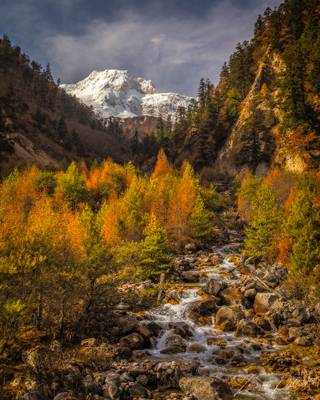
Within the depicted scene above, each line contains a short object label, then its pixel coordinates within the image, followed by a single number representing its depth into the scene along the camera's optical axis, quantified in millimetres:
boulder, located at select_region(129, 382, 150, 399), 19547
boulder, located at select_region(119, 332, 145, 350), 26828
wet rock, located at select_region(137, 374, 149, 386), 21062
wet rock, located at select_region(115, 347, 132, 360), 24547
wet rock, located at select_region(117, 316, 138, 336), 28459
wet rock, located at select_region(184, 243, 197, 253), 58344
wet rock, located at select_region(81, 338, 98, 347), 25109
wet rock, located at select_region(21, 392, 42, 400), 17281
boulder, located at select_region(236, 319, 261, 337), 30422
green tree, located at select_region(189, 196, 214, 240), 60188
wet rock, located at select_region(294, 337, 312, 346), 27672
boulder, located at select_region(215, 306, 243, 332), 31844
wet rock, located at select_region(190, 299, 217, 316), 35000
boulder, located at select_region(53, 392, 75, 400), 17391
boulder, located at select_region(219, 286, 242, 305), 37375
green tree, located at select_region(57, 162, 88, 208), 68062
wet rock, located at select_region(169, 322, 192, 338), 30281
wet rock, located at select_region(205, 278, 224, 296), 39094
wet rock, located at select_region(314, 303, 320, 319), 31648
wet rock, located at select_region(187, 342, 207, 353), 27375
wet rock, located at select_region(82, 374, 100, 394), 19312
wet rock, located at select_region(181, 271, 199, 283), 44562
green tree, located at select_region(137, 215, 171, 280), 42844
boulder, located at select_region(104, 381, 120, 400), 19031
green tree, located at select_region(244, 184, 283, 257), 47969
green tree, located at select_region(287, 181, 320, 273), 35906
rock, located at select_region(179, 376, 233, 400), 19297
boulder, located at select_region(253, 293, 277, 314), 34984
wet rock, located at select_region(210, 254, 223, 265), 52844
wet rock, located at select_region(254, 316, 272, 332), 31402
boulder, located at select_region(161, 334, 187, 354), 27108
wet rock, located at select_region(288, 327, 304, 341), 28958
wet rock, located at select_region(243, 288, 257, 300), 37500
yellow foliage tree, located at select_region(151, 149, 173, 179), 93856
